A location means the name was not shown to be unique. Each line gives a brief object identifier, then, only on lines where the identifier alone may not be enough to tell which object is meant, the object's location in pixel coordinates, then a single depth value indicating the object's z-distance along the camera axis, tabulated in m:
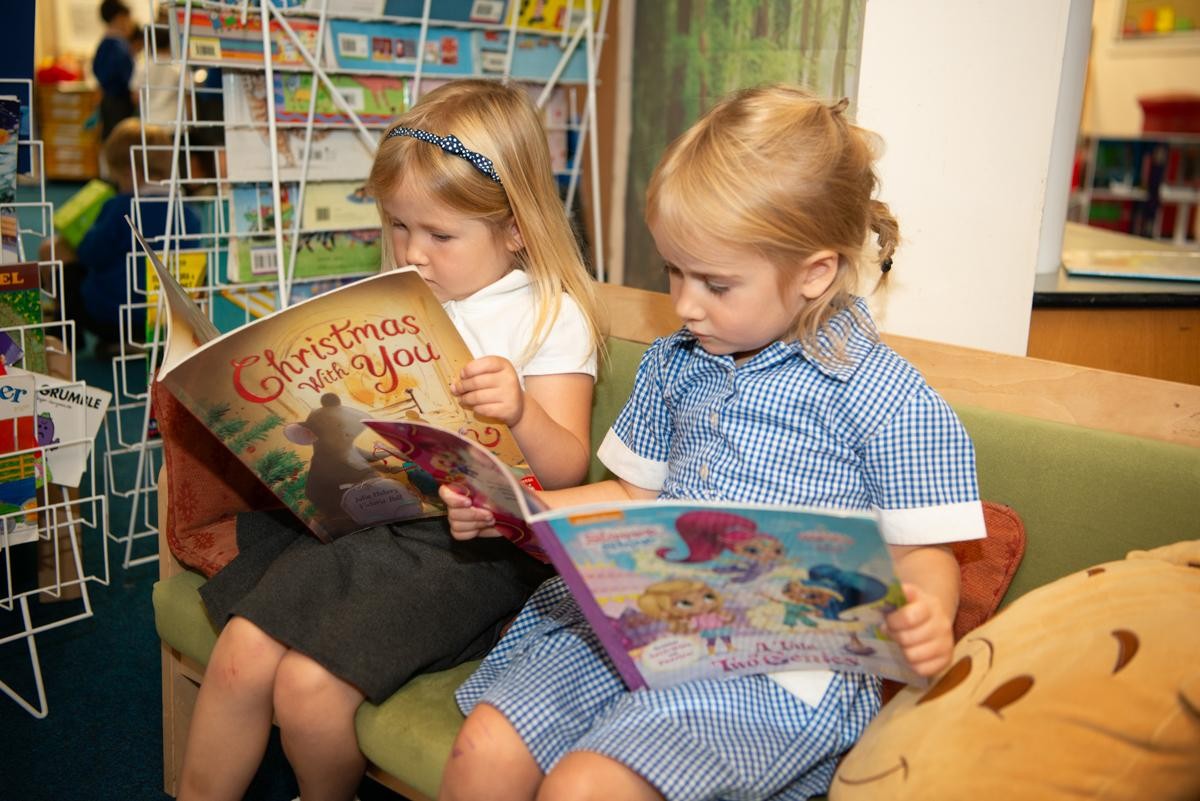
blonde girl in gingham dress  0.97
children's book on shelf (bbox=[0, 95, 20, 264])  1.67
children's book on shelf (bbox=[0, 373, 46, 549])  1.65
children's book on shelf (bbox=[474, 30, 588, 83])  2.17
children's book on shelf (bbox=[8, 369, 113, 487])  1.71
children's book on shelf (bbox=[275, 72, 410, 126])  1.96
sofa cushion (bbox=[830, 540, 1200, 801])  0.79
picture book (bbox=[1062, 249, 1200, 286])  1.92
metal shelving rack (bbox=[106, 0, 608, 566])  1.83
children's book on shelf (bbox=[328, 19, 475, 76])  1.98
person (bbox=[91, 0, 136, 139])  5.66
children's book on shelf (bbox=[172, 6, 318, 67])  1.82
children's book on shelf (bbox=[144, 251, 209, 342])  1.94
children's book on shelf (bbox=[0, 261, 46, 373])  1.68
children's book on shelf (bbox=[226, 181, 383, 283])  1.99
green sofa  1.06
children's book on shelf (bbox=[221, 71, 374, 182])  1.90
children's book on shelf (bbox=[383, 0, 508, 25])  2.02
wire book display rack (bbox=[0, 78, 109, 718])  1.67
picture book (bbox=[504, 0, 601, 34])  2.17
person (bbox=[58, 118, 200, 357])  3.45
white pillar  1.37
